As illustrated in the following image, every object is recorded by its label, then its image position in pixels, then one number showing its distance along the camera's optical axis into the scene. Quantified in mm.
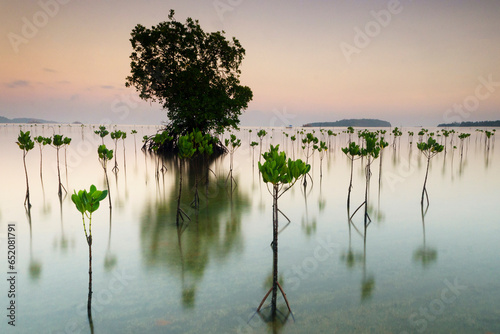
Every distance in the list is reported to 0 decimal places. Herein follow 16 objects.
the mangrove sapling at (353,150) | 14195
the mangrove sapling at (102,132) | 27362
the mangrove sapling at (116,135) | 26364
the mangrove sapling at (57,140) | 16828
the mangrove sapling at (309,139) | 22666
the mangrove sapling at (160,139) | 24256
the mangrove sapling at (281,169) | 6691
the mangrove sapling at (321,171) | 24175
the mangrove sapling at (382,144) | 18931
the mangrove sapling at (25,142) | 14633
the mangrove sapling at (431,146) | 15569
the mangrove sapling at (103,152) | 15057
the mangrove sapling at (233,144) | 23692
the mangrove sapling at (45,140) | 19188
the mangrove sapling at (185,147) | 12500
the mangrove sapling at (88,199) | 6430
